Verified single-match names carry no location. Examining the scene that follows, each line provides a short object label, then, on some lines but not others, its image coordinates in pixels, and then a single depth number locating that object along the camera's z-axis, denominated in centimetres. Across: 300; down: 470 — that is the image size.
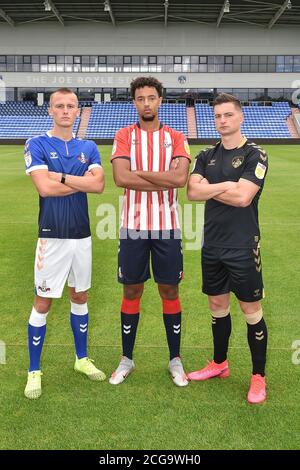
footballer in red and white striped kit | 334
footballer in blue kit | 328
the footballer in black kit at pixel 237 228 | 318
